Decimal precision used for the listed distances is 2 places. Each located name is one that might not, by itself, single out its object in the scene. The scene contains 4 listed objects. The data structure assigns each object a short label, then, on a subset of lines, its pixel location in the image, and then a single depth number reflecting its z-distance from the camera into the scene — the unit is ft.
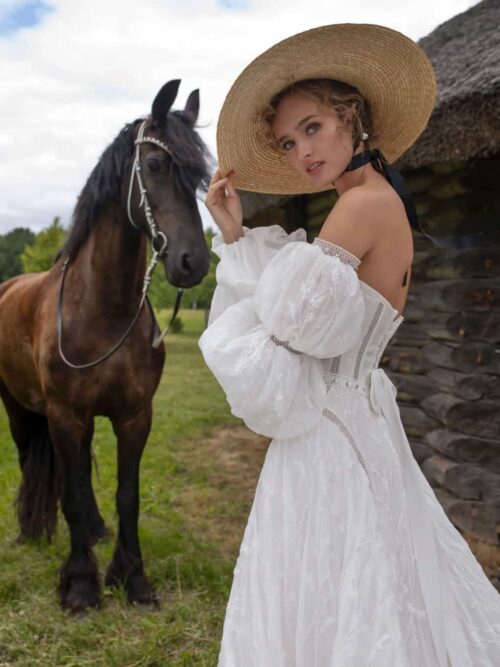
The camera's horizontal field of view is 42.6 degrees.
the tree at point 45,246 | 71.20
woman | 4.44
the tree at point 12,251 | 117.39
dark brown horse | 9.05
